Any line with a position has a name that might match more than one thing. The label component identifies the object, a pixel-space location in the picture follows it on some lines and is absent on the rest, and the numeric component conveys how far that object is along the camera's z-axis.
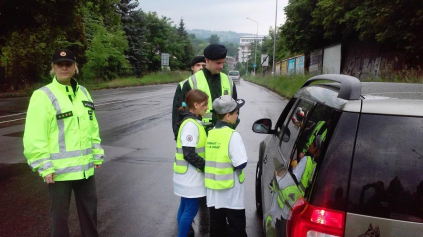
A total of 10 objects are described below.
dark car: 1.76
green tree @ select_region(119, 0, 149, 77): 49.25
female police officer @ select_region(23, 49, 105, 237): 2.94
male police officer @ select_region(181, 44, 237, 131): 3.80
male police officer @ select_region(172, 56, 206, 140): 4.09
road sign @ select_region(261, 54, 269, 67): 48.45
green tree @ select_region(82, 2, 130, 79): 36.78
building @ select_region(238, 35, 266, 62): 107.32
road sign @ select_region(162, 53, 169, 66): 51.38
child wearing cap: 3.11
